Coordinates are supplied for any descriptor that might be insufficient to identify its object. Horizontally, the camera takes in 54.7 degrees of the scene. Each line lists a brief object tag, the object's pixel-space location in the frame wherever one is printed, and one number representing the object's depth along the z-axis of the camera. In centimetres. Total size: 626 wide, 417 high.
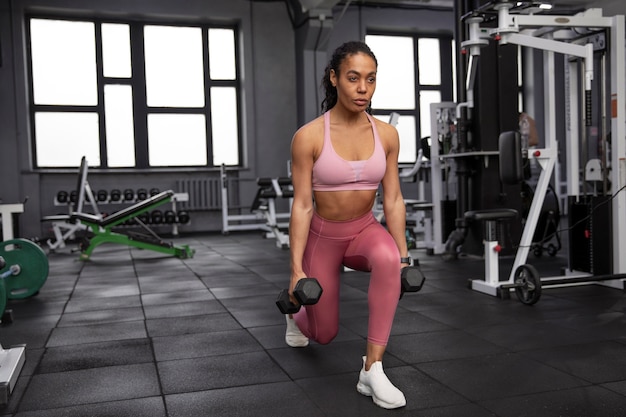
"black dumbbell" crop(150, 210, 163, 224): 745
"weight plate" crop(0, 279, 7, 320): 254
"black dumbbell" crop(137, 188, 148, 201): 746
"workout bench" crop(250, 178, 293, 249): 596
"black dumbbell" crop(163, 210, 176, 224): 746
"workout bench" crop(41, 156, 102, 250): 614
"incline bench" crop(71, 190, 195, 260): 522
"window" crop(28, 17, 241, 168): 771
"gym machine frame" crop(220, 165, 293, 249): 616
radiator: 800
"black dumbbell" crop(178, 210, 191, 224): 755
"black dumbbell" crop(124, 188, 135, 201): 739
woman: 176
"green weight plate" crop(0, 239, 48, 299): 329
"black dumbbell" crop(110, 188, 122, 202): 730
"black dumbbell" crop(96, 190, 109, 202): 723
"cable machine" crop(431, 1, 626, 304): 316
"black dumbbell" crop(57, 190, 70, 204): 705
